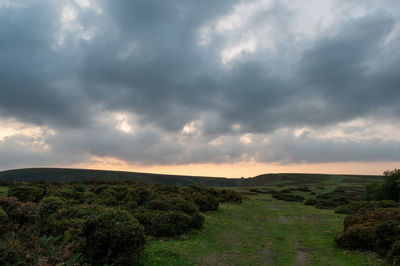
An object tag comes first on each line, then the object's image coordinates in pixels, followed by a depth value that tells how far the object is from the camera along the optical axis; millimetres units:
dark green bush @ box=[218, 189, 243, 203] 36344
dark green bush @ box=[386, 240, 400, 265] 10516
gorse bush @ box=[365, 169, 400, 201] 41625
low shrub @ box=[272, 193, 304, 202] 47025
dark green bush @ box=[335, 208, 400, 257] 12555
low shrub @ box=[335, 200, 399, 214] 29591
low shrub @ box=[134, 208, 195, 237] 15555
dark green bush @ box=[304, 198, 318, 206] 40612
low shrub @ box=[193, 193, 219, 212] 26356
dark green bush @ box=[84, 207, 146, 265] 9141
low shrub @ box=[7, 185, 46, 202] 23453
